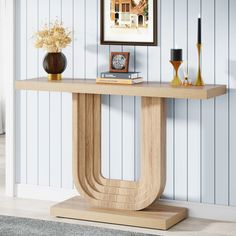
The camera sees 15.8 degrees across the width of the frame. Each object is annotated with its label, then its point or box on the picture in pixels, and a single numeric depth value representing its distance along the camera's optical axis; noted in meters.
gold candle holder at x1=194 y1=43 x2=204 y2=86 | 5.33
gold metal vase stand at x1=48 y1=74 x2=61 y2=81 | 5.70
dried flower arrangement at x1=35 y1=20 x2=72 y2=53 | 5.62
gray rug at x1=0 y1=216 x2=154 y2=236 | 5.15
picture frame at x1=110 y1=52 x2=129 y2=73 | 5.61
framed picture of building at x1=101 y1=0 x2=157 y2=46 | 5.56
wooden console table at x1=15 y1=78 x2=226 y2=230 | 5.31
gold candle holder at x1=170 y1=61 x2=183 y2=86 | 5.35
